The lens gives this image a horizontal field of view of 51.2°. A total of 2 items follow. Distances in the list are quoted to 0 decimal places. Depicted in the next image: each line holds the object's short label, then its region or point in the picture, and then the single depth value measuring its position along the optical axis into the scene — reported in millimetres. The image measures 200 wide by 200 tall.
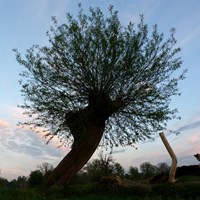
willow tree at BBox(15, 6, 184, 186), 15853
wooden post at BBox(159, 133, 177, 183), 16458
